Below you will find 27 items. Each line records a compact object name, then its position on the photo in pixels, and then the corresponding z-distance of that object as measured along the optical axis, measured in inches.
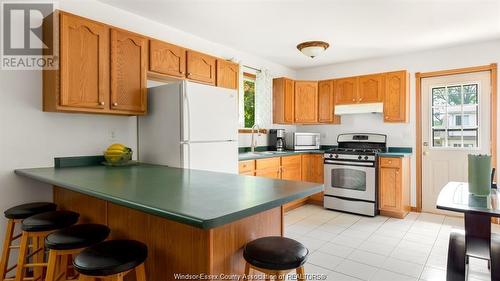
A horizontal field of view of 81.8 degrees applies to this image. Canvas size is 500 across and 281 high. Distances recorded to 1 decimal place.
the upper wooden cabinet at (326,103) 199.5
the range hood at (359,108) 178.2
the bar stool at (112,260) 48.0
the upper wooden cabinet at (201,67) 124.8
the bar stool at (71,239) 60.1
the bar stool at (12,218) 79.6
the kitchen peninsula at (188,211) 45.4
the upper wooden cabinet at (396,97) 170.6
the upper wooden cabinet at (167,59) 112.8
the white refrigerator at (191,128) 105.1
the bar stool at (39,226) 69.7
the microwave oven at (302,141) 193.1
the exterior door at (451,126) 157.8
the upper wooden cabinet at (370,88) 178.4
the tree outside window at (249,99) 183.6
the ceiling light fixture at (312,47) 147.4
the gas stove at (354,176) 165.3
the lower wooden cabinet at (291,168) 150.7
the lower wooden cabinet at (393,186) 160.2
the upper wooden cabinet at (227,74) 137.9
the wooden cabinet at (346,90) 188.5
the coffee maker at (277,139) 192.4
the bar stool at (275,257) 50.8
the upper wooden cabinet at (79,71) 89.5
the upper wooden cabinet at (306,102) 200.8
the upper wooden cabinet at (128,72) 102.2
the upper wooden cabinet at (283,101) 195.8
